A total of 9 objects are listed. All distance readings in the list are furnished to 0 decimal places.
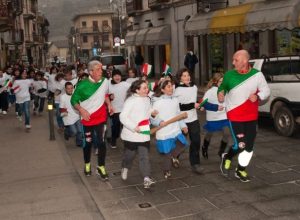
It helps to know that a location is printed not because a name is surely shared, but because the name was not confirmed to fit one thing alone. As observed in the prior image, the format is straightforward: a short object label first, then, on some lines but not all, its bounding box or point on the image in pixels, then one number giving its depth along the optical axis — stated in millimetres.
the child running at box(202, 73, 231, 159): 7883
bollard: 11180
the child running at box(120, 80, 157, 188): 6633
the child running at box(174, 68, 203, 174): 7348
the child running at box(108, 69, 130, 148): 9820
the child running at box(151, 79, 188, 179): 6961
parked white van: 9977
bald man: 6492
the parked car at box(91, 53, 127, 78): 31969
